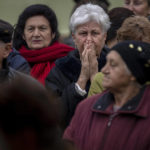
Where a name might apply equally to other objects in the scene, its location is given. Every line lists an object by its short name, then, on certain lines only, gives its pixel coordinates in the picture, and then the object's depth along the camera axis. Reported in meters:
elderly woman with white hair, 8.41
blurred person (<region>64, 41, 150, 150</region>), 6.37
